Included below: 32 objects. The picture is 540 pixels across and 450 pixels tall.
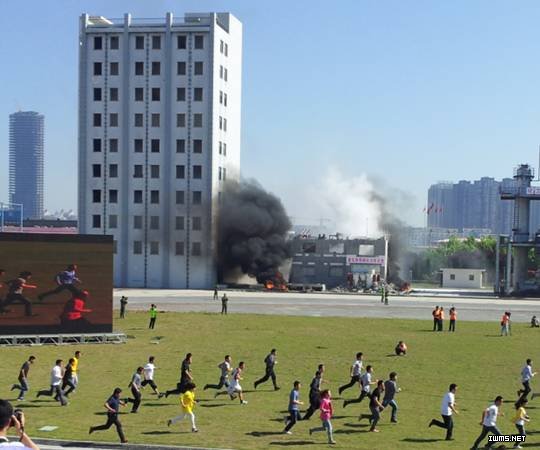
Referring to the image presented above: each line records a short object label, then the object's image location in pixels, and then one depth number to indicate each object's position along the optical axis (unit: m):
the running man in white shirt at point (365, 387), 26.86
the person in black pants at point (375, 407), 23.75
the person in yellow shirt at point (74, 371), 28.15
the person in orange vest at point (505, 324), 48.93
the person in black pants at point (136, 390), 25.67
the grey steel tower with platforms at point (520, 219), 95.19
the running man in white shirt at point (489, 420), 20.67
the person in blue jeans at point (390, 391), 24.50
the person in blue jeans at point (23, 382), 27.12
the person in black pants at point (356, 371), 28.99
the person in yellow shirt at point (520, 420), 21.73
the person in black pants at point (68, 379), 27.95
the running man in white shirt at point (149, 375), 28.47
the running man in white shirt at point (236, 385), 27.78
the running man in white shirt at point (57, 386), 27.12
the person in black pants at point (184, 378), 27.36
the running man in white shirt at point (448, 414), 22.55
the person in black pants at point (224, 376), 28.94
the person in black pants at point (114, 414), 21.89
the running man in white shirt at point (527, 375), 28.01
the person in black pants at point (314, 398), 24.16
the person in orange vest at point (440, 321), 51.02
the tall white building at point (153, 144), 98.94
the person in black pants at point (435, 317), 51.06
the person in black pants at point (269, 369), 29.95
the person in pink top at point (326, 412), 22.11
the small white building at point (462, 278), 113.81
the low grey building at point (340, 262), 99.56
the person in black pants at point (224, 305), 60.87
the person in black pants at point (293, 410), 23.28
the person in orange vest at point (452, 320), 50.78
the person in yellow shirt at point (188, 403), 23.02
